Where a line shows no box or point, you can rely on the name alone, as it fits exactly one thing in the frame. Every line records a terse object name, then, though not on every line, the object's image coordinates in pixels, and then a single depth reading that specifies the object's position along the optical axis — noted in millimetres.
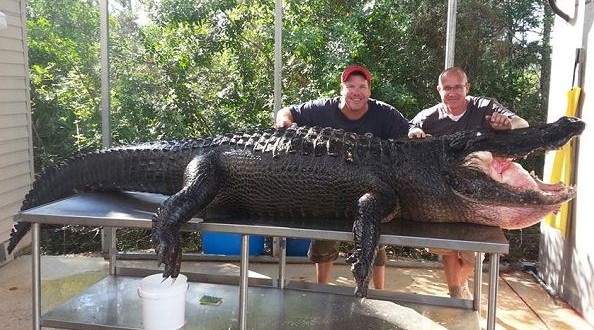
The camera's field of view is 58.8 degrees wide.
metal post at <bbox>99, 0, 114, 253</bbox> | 4569
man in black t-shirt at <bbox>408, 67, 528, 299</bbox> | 3318
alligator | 2281
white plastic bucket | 2576
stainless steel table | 2152
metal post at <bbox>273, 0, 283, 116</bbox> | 4469
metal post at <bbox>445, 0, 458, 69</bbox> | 4231
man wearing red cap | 3365
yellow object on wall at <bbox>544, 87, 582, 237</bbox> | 3881
